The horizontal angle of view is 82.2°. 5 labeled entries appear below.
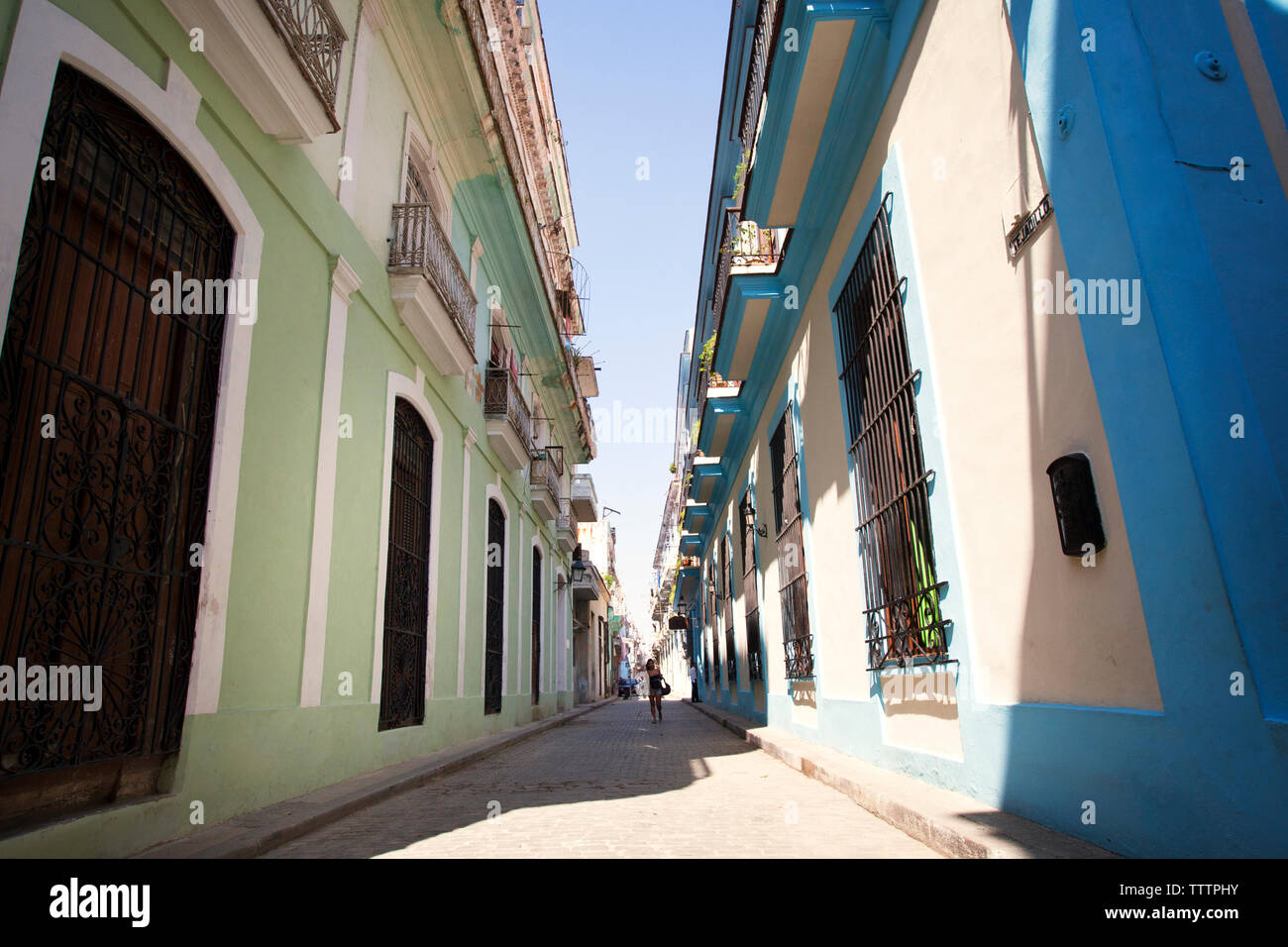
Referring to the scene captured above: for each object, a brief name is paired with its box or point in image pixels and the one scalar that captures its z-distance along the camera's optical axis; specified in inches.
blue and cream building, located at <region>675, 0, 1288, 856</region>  91.6
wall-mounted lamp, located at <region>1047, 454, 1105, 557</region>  112.9
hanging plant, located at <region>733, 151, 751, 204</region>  286.2
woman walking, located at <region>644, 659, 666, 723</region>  661.3
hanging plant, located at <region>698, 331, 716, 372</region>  482.9
